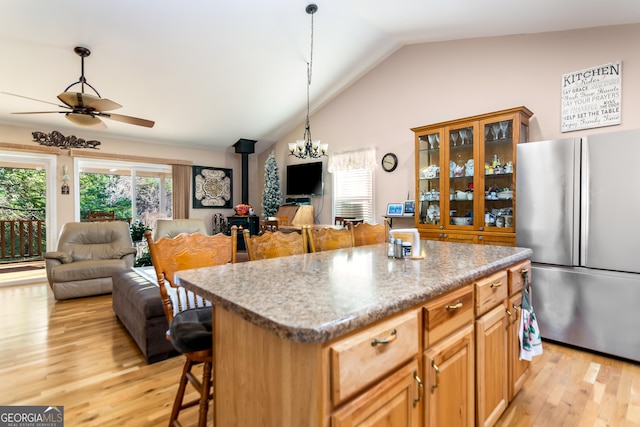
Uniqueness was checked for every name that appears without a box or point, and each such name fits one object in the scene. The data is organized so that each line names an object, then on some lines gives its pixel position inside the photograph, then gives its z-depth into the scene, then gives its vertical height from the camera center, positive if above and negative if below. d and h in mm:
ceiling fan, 2948 +1040
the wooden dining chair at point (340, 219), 5150 -118
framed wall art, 6711 +538
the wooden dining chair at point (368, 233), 2691 -189
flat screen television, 5859 +621
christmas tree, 6363 +442
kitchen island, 789 -358
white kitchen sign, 2975 +1105
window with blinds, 5086 +309
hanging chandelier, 4234 +863
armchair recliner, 4102 -637
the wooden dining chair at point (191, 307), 1420 -508
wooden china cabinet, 3250 +388
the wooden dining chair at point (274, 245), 1873 -203
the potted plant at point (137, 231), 5840 -345
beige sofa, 5078 -246
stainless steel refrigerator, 2447 -196
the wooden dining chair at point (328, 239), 2283 -203
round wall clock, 4652 +737
